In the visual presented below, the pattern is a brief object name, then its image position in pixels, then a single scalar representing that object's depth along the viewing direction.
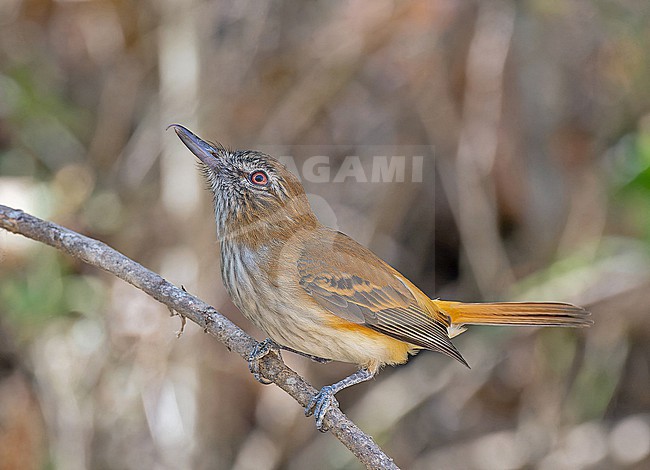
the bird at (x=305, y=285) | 5.81
